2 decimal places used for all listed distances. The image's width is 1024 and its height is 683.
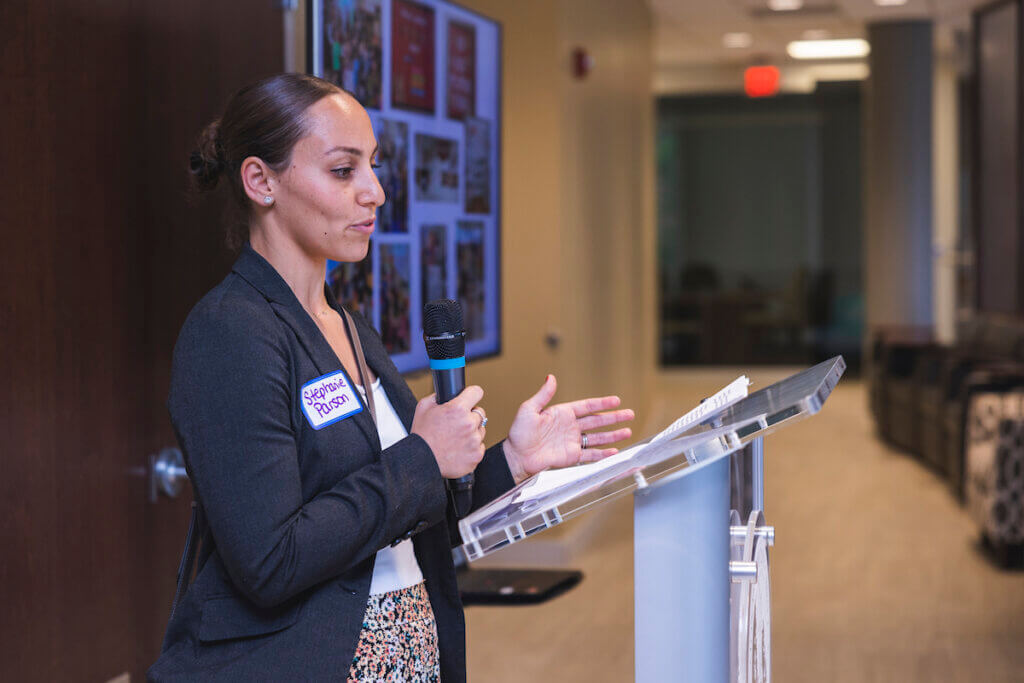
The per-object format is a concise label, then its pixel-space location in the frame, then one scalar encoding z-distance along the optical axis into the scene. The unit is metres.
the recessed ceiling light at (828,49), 11.64
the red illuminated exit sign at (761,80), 12.00
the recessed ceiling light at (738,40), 11.28
